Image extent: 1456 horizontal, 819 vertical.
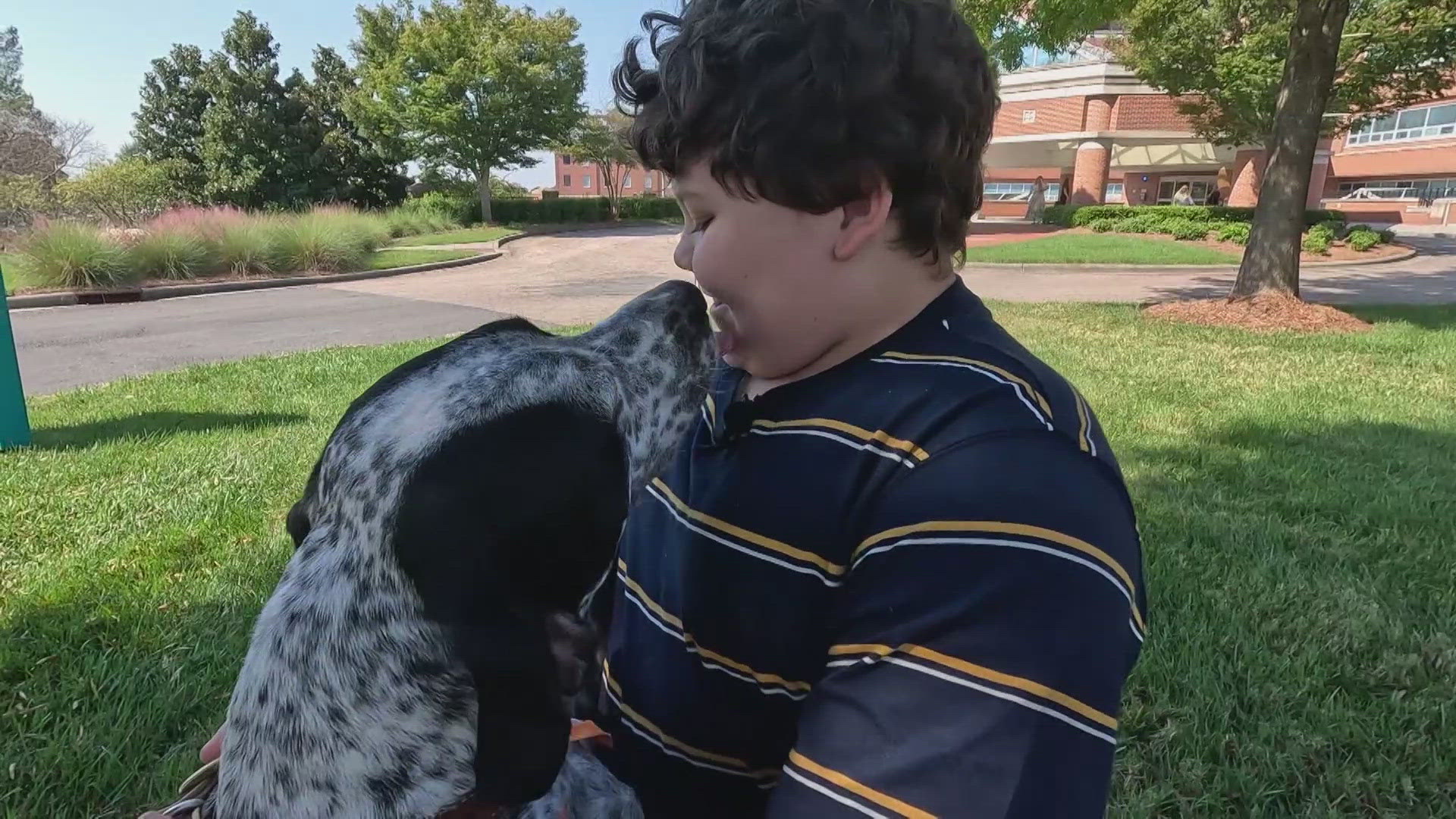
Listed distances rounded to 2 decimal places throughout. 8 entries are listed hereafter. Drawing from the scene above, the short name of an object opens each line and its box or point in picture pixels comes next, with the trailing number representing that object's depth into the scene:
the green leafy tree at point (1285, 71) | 11.10
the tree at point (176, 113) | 37.88
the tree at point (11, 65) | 46.16
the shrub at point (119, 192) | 28.53
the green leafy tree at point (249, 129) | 37.00
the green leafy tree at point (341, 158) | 39.03
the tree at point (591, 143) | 42.69
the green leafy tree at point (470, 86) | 38.00
